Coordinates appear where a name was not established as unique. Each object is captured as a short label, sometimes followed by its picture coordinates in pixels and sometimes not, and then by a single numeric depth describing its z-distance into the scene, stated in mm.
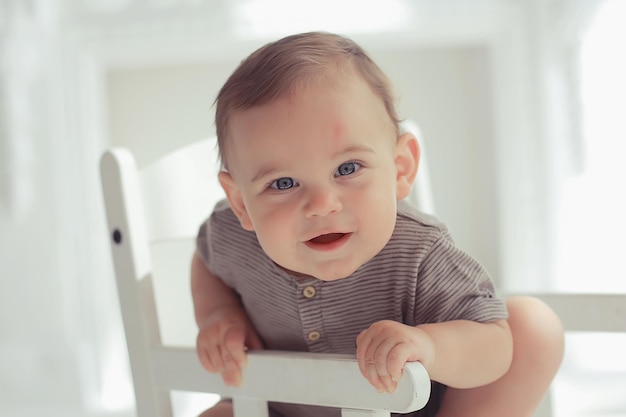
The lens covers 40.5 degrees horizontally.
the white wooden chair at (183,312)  632
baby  641
